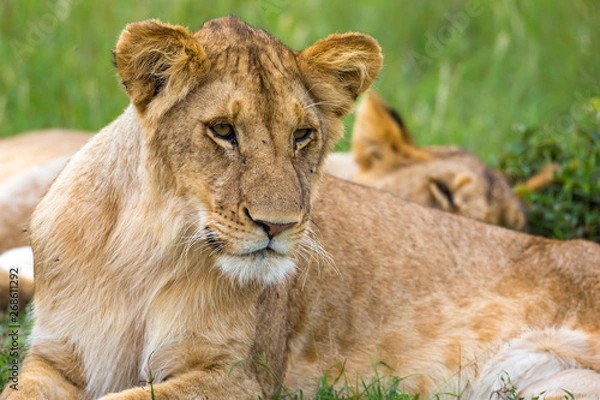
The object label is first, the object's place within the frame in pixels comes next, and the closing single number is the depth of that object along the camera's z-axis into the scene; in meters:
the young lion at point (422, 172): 13.02
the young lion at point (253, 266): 6.64
